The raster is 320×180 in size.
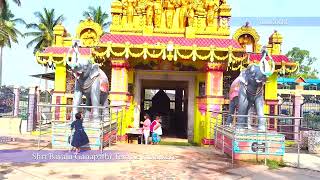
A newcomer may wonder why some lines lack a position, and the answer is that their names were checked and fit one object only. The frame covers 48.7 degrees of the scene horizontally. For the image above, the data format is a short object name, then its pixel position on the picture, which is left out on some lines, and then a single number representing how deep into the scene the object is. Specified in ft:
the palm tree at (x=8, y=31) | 98.97
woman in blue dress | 31.14
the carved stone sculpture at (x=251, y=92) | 32.27
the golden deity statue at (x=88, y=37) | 48.96
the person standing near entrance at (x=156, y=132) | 43.06
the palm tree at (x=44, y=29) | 120.67
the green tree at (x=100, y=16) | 120.16
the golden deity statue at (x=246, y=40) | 48.52
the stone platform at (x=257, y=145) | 31.35
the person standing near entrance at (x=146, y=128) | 42.60
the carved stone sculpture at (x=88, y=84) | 34.30
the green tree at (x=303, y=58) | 182.50
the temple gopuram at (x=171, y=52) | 43.42
